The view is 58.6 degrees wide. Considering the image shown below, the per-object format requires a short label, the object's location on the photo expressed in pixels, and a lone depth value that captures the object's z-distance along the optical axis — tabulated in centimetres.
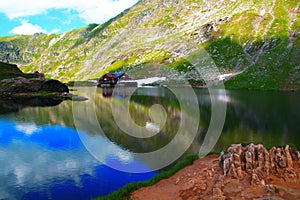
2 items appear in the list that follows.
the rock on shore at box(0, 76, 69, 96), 14612
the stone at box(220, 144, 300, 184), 2418
